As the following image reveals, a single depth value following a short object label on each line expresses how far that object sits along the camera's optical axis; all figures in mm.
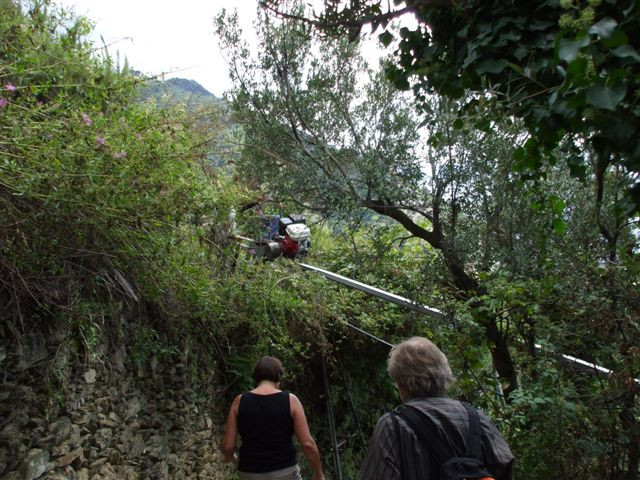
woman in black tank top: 3650
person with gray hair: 2150
